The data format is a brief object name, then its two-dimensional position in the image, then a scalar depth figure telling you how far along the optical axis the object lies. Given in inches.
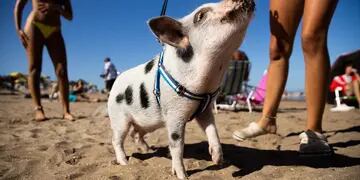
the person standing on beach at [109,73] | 542.8
